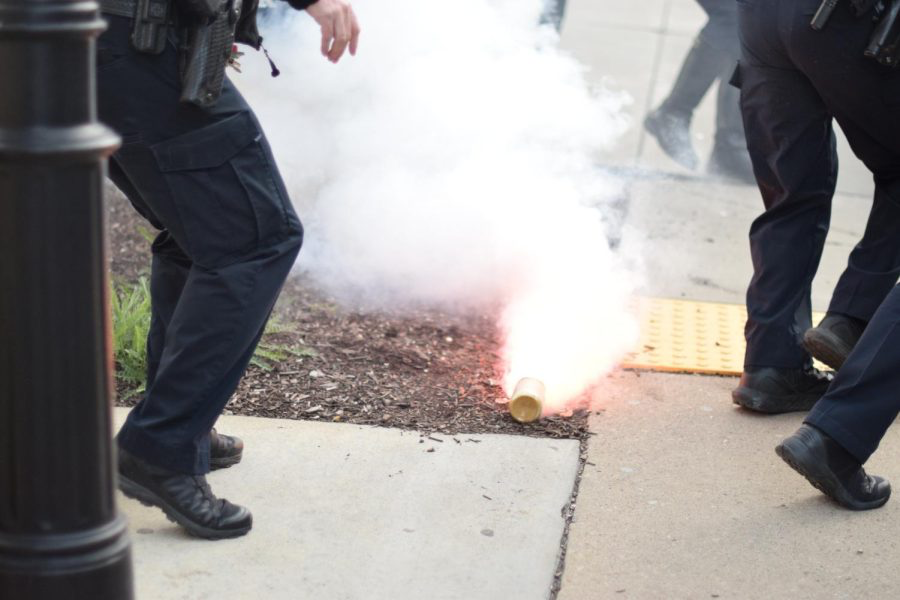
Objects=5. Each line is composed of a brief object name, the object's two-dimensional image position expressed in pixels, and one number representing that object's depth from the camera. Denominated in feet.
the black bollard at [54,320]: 5.63
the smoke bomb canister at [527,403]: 11.04
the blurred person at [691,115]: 20.54
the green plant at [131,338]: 11.83
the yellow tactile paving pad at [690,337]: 13.00
